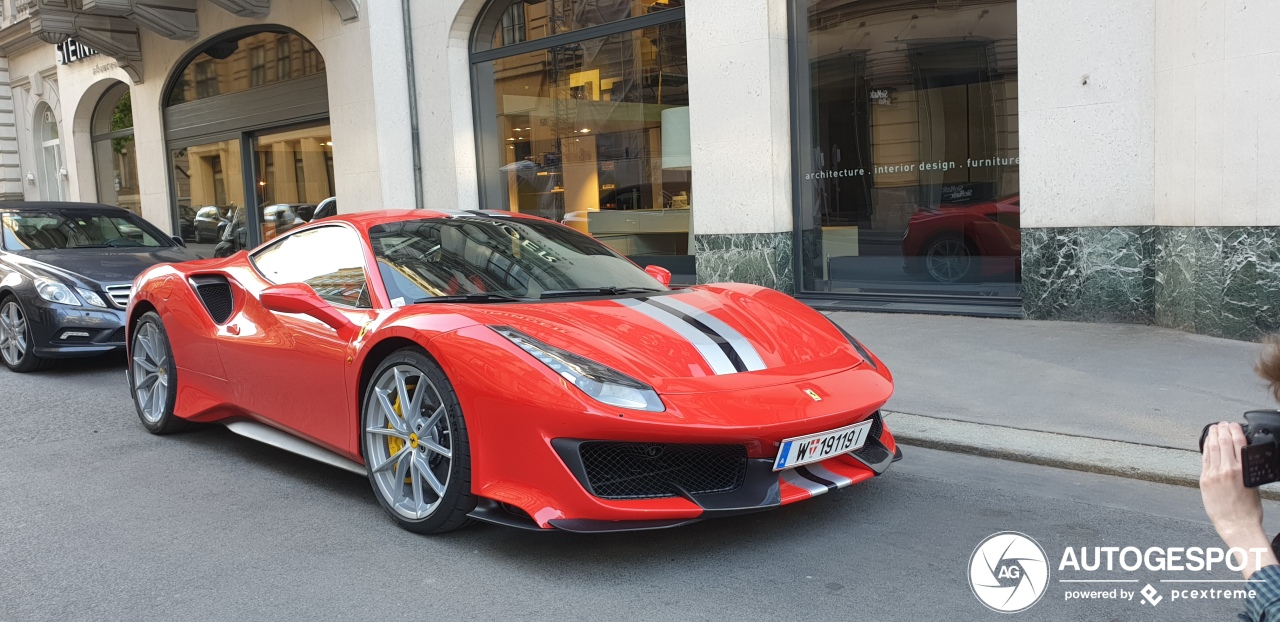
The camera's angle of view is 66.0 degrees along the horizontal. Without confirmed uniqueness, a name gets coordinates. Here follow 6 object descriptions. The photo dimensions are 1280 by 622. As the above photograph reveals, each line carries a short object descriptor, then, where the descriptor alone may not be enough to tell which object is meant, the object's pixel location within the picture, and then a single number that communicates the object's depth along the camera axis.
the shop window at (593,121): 11.42
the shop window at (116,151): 20.64
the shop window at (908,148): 9.04
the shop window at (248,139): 15.53
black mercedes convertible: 7.72
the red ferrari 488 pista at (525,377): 3.33
